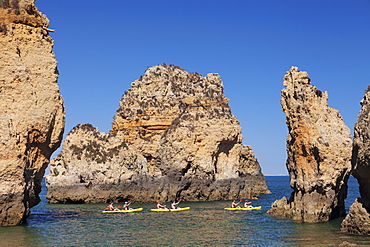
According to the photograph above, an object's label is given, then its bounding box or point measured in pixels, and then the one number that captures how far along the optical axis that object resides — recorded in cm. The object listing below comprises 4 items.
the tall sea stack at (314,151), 3359
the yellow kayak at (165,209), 4780
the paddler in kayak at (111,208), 4778
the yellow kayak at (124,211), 4669
